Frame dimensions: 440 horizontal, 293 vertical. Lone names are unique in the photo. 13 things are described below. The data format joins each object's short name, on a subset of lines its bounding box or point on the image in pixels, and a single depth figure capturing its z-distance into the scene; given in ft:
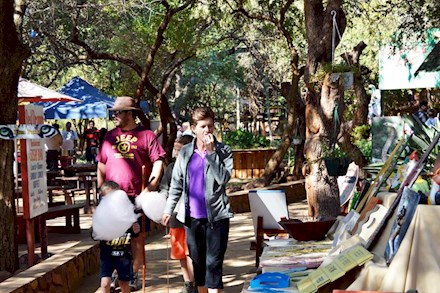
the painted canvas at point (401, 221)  16.14
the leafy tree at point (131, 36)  65.62
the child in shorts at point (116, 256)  24.84
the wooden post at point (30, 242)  30.94
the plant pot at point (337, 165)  39.52
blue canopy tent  90.12
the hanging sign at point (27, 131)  29.58
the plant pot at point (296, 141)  70.33
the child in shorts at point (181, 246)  28.14
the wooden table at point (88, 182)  56.47
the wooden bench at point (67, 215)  41.26
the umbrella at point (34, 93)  59.41
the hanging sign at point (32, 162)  30.66
